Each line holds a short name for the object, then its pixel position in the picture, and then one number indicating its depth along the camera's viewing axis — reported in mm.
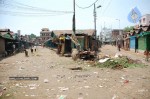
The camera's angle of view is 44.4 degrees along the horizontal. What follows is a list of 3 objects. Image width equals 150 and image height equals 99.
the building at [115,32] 104856
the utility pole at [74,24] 24975
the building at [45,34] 97750
